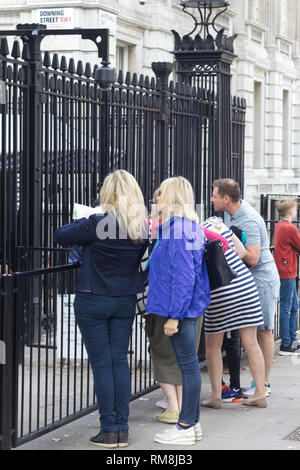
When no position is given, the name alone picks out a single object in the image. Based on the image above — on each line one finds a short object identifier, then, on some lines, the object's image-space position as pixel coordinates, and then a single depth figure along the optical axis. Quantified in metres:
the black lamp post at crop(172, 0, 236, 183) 18.70
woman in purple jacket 12.45
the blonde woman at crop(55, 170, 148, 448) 12.17
